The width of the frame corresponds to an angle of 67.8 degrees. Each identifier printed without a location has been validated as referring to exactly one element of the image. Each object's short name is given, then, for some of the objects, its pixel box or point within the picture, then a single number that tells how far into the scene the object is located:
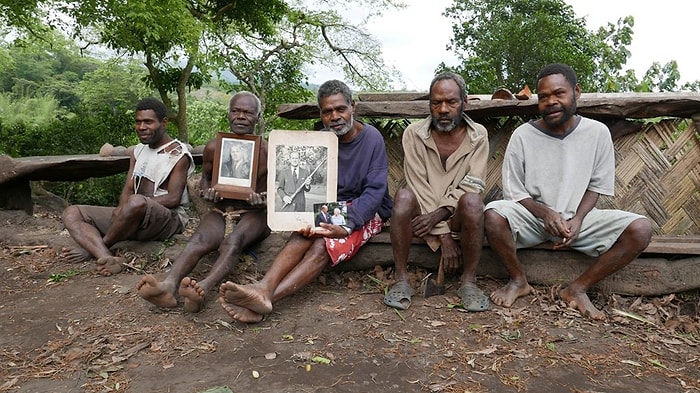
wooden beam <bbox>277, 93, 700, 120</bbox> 3.62
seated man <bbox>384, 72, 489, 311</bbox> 3.33
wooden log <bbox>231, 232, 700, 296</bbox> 3.51
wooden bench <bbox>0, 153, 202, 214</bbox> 5.46
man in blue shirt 3.05
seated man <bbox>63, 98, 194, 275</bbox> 4.18
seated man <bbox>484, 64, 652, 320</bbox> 3.26
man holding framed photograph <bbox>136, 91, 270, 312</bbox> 3.33
